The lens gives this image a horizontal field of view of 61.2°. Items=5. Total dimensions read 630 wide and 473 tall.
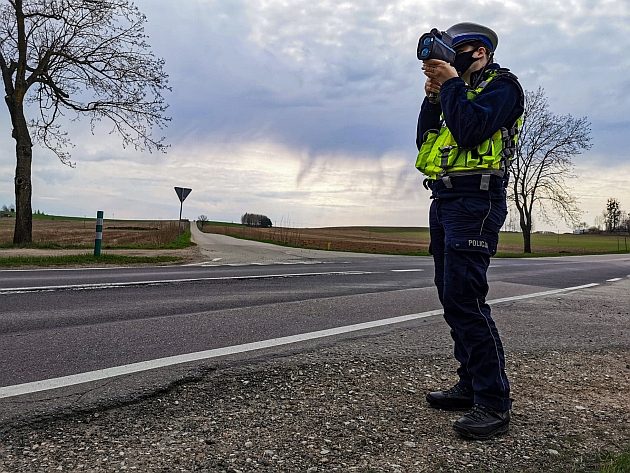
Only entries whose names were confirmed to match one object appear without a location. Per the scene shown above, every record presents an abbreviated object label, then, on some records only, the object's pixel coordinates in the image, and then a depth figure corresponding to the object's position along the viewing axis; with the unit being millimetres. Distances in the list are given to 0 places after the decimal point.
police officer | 2496
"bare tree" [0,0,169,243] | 17438
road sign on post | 23156
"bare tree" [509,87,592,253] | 40156
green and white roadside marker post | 13848
